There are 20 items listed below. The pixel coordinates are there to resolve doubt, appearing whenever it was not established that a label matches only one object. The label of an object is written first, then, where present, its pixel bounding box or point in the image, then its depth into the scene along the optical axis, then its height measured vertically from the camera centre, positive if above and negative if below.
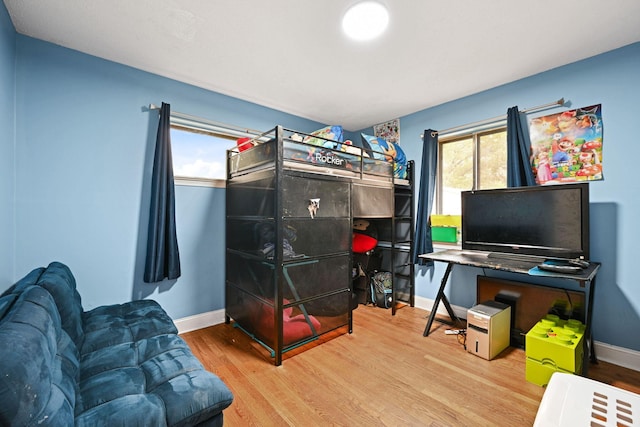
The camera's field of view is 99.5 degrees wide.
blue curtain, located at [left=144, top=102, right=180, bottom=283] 2.37 -0.02
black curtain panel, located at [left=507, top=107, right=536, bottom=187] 2.45 +0.56
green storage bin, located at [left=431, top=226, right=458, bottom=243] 3.03 -0.21
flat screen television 2.11 -0.04
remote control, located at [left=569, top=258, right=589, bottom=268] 1.93 -0.33
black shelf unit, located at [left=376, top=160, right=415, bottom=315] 3.36 -0.31
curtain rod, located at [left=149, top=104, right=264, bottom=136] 2.54 +0.92
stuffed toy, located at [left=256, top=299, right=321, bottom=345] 2.17 -0.93
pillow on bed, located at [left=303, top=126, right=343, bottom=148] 2.64 +0.80
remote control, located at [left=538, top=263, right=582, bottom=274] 1.81 -0.35
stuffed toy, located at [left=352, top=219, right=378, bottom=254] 3.30 -0.28
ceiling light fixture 1.68 +1.28
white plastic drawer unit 0.73 -0.55
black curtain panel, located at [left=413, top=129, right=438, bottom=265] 3.08 +0.27
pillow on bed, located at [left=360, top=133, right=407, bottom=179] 3.04 +0.72
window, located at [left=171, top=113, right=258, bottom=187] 2.66 +0.66
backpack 3.29 -0.92
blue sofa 0.82 -0.76
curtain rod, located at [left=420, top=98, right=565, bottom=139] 2.36 +0.96
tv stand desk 1.81 -0.38
